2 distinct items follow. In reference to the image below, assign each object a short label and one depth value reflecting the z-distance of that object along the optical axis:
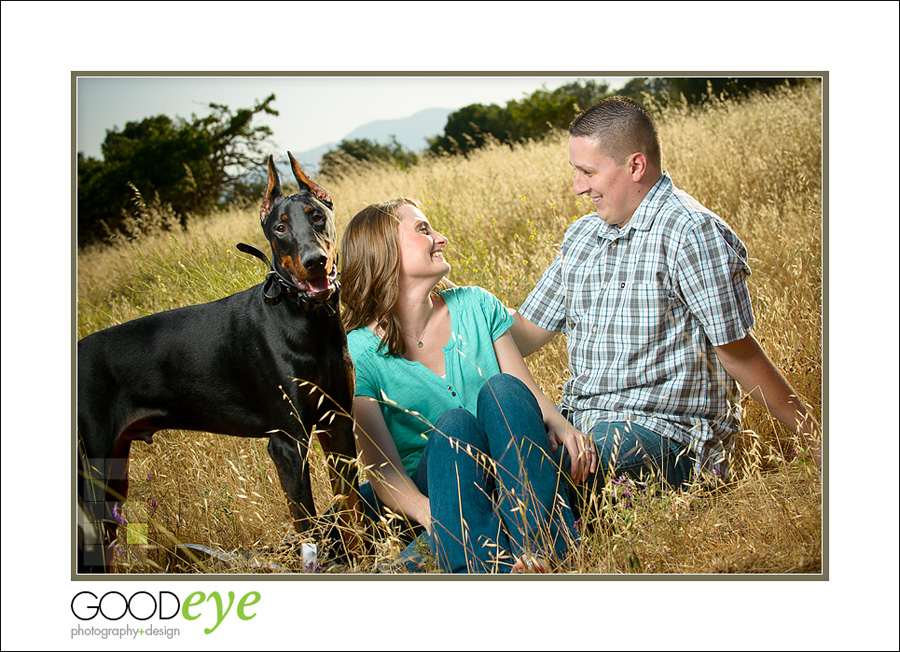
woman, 2.16
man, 2.38
